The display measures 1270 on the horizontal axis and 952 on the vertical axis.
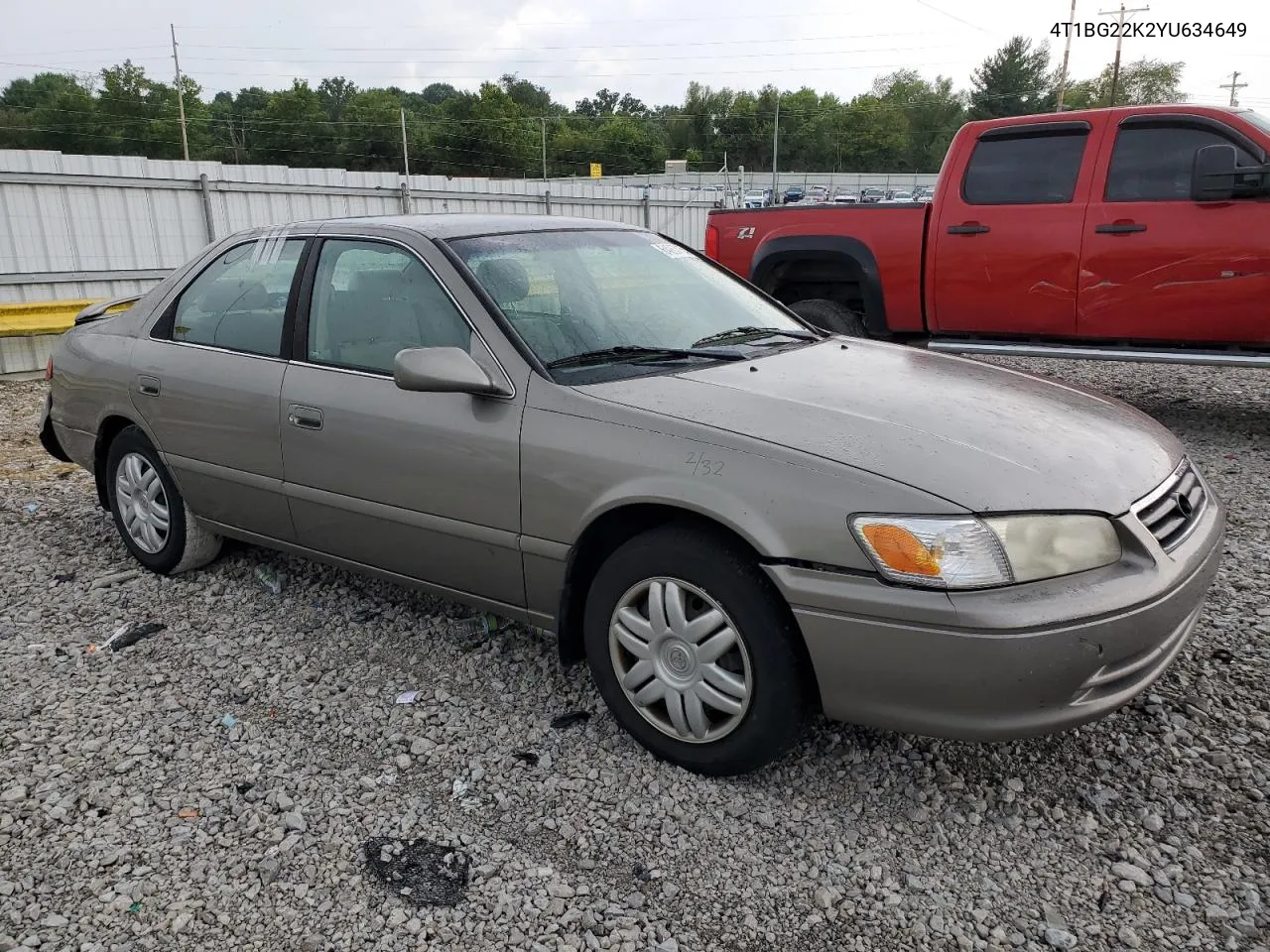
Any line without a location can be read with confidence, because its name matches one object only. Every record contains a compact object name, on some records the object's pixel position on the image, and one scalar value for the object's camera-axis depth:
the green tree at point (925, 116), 99.31
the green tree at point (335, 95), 92.44
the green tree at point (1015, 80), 90.81
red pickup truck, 6.05
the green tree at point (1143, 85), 88.38
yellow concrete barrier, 9.30
